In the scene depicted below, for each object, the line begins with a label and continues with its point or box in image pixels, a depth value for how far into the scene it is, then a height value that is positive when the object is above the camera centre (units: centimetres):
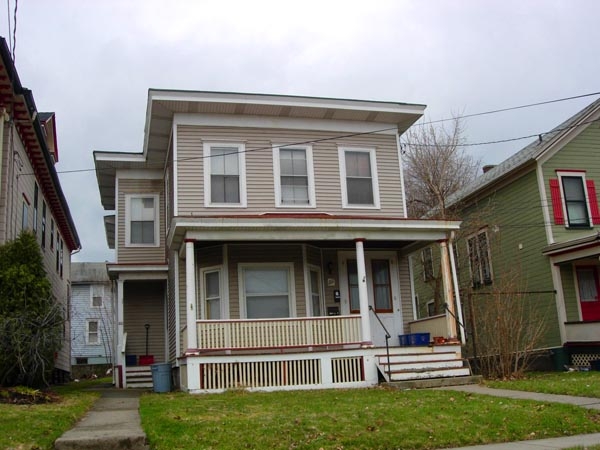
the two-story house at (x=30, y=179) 1356 +502
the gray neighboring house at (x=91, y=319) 4097 +265
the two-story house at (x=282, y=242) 1370 +246
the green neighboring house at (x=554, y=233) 1816 +305
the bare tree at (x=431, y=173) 2439 +632
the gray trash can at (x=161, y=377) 1519 -45
